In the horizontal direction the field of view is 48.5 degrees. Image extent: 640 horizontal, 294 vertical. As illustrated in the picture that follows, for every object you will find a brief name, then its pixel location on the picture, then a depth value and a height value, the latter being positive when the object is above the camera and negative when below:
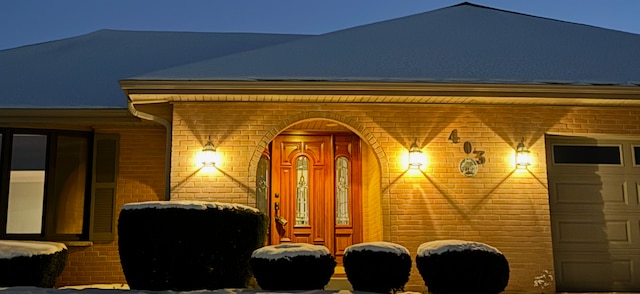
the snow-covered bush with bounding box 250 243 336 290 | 6.61 -0.46
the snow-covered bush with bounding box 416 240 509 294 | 6.59 -0.48
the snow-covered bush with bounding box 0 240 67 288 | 6.55 -0.40
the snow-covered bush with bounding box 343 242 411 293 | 6.79 -0.48
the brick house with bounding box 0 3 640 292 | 8.85 +1.02
